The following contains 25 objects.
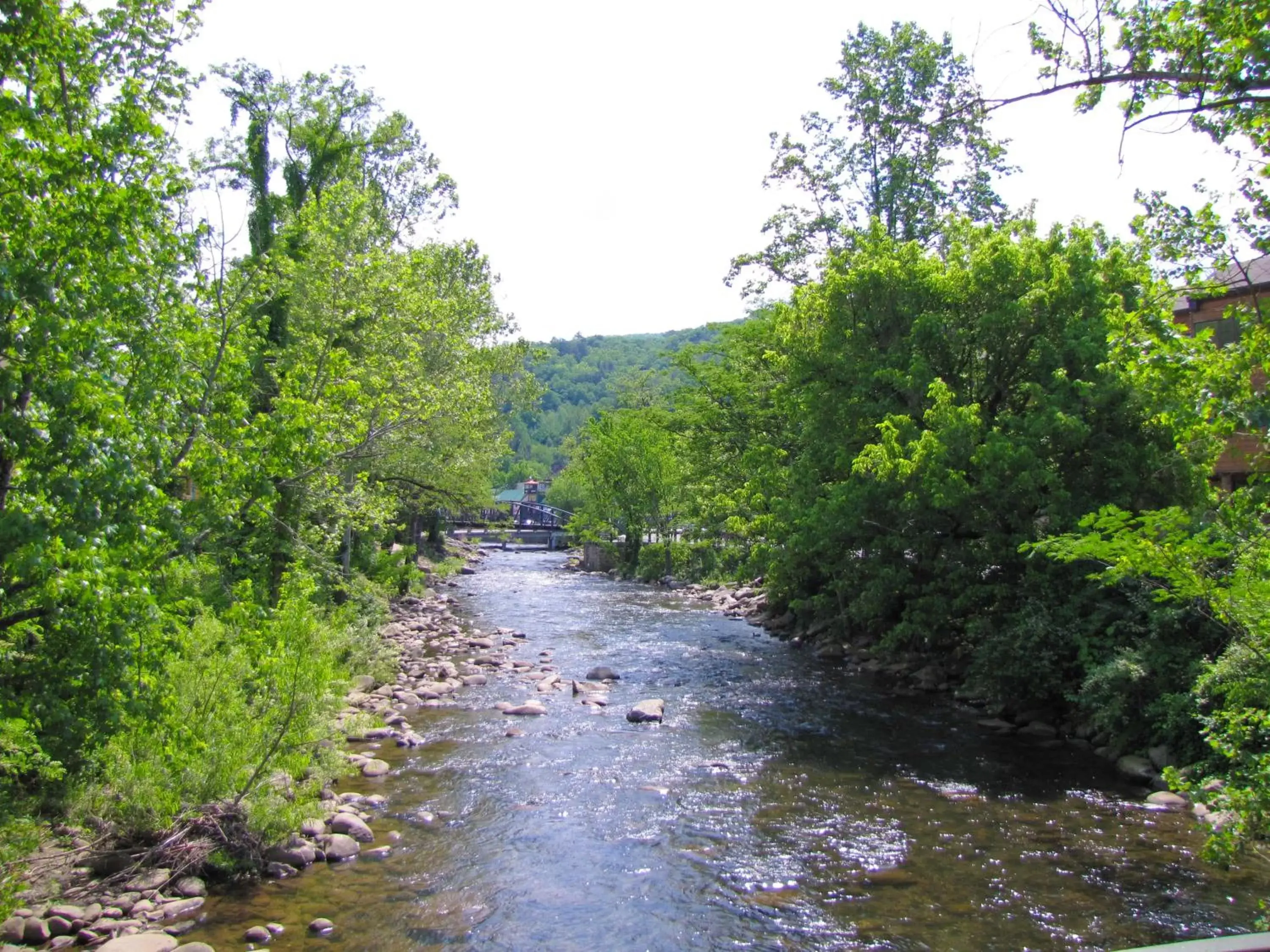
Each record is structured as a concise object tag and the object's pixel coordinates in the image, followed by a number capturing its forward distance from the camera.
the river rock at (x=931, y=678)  17.20
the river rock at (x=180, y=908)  7.61
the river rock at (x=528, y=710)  15.15
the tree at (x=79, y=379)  5.38
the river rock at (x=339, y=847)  9.07
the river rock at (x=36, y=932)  6.86
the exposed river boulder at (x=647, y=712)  14.78
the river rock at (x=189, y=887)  7.97
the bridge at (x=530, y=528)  68.44
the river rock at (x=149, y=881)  7.87
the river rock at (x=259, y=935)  7.33
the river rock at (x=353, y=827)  9.59
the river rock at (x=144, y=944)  6.79
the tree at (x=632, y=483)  42.78
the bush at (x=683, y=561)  37.47
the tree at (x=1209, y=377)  5.16
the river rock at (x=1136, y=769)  11.78
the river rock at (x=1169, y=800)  10.77
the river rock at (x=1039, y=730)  14.20
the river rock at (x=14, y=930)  6.83
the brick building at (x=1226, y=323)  20.64
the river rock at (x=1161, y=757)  11.73
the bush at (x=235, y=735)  8.28
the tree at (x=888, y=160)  27.73
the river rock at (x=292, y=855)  8.78
